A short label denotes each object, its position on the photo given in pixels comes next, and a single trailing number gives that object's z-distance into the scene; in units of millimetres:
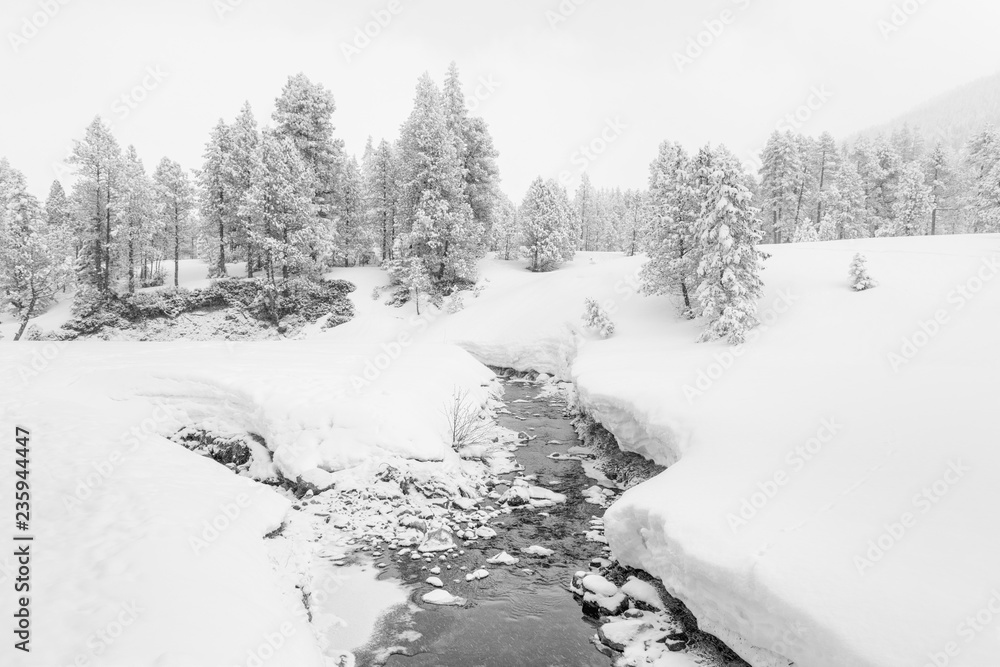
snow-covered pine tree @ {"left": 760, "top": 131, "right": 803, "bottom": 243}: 44656
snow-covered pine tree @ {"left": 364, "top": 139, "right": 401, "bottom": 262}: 40062
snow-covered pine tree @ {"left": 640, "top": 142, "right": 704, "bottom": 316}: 24562
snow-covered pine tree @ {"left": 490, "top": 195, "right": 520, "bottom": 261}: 45375
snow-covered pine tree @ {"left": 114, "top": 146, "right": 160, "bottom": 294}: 34344
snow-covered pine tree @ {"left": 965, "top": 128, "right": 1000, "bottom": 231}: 32594
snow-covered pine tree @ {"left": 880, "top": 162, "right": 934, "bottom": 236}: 41219
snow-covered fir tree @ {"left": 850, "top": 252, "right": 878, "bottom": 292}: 21172
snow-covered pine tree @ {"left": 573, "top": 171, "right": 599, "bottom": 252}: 71188
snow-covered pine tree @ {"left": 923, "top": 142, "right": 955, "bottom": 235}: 46469
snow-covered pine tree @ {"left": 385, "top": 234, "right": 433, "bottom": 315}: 33562
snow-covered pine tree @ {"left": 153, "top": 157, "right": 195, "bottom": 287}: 38938
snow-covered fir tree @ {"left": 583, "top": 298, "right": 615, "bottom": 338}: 25922
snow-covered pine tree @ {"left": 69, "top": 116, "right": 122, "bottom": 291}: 31922
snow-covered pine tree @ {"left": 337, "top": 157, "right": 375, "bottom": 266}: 40406
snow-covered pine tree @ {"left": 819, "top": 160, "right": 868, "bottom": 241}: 44281
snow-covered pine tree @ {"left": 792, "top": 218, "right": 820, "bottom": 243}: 38738
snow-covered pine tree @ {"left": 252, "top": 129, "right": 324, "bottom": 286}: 30703
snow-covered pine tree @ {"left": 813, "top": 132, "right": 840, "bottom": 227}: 47031
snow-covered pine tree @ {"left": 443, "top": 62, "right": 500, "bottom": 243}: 39406
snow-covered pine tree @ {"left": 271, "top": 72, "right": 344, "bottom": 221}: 35219
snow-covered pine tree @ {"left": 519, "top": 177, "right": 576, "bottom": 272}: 44562
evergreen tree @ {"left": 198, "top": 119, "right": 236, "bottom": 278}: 36562
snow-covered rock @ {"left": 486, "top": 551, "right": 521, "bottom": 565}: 9617
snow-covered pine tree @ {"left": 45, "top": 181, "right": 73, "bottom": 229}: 52638
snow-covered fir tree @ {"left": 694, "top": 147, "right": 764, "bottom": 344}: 21125
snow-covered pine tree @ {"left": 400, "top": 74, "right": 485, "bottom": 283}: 35156
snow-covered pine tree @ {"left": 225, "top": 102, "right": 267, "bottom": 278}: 34669
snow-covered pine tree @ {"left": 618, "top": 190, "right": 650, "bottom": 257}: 55250
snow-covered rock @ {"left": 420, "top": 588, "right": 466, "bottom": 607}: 8383
